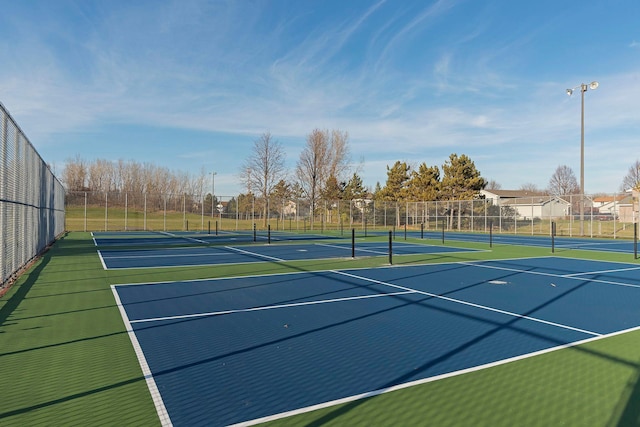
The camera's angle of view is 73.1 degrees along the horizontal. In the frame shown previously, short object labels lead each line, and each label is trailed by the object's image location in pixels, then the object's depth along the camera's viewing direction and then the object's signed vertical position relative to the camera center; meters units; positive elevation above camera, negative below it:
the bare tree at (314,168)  53.62 +5.70
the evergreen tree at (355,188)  59.62 +3.65
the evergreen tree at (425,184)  46.94 +3.42
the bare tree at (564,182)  73.50 +5.77
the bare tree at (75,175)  65.19 +5.87
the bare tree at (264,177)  50.47 +4.27
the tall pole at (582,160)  29.92 +3.89
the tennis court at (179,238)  23.34 -1.61
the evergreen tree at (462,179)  44.69 +3.72
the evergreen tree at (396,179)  53.03 +4.35
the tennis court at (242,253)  14.25 -1.60
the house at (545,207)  34.00 +0.82
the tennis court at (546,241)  21.62 -1.56
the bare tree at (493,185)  102.06 +7.13
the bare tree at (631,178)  60.63 +5.51
